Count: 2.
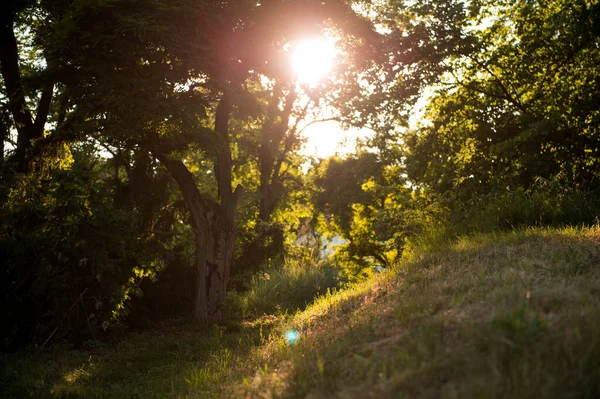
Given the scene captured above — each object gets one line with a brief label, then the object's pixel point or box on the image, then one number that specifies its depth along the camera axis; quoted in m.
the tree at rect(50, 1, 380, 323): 9.38
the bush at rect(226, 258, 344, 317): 13.72
